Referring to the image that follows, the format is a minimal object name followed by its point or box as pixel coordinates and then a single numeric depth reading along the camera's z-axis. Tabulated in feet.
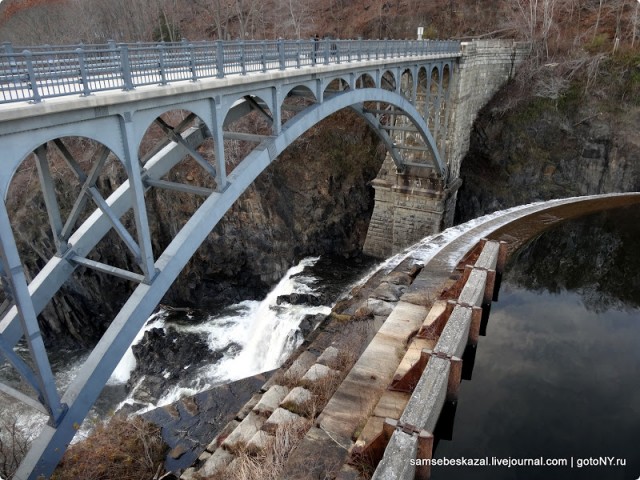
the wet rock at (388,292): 35.53
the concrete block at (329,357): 27.93
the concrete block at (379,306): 33.50
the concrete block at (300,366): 28.91
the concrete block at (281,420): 22.71
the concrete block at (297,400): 24.21
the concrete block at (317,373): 26.24
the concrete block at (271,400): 26.23
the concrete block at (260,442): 21.63
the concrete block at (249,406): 27.86
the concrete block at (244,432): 23.57
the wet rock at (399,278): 38.52
